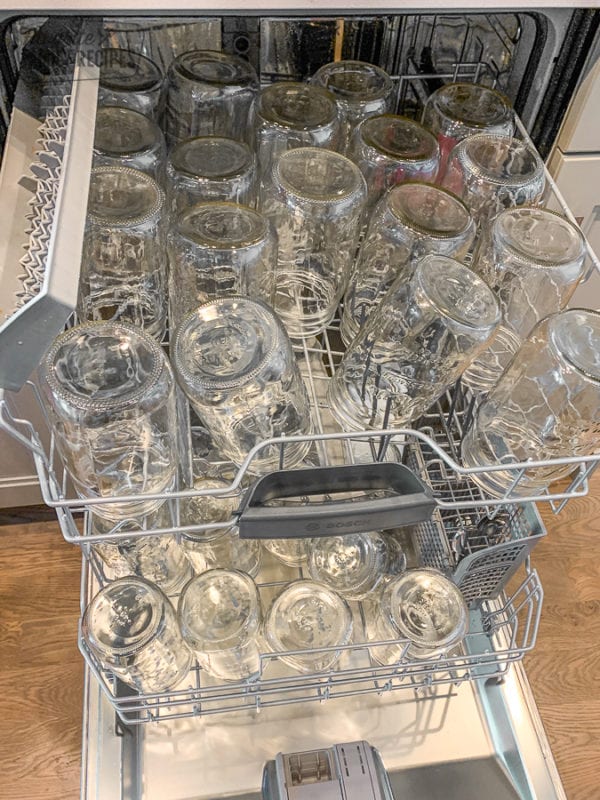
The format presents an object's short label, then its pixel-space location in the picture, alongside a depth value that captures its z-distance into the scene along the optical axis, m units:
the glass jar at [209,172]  0.75
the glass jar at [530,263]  0.72
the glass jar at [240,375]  0.63
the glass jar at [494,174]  0.78
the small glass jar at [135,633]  0.75
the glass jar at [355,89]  0.86
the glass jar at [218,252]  0.69
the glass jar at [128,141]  0.76
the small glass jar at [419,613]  0.81
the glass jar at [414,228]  0.72
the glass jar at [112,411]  0.59
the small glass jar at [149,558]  0.89
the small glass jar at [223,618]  0.80
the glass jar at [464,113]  0.84
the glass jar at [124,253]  0.70
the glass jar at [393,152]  0.78
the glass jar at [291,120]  0.79
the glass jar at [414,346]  0.65
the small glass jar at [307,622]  0.82
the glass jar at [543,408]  0.64
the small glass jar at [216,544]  0.92
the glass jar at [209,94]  0.82
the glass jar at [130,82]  0.82
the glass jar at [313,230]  0.73
